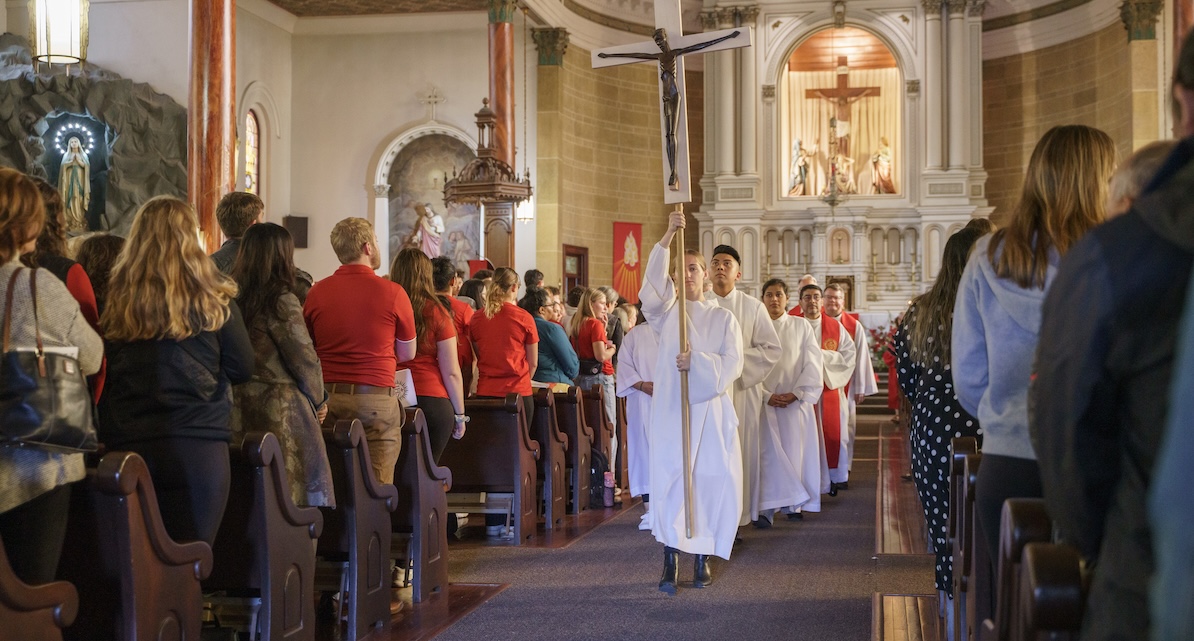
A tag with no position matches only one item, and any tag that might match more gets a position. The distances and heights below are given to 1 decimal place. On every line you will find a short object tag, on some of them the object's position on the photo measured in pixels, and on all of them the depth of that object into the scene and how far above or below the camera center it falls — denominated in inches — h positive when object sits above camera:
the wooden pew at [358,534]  179.5 -31.3
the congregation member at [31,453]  109.0 -10.6
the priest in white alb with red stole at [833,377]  368.5 -11.6
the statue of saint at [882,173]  776.9 +114.3
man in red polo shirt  195.5 +1.6
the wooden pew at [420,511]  208.4 -31.5
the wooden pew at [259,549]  153.1 -28.4
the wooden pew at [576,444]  320.8 -29.5
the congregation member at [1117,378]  58.3 -2.0
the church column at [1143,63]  673.0 +164.9
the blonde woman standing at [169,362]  137.6 -2.5
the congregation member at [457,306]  259.1 +8.9
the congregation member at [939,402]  179.3 -10.0
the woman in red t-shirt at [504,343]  288.4 -0.4
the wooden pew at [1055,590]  71.9 -15.7
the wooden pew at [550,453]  297.6 -29.6
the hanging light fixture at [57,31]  269.1 +73.6
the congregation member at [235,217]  179.5 +19.6
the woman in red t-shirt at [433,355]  233.0 -2.8
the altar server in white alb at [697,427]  224.1 -17.1
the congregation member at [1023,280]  111.2 +6.1
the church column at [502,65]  650.2 +157.9
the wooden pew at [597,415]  357.4 -23.1
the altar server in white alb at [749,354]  270.2 -3.0
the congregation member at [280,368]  165.9 -3.9
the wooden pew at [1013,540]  85.9 -15.2
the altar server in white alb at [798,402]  316.5 -16.7
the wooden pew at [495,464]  278.8 -30.2
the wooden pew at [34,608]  103.5 -25.0
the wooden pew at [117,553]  121.3 -22.9
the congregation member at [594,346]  360.8 -1.5
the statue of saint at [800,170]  784.9 +117.9
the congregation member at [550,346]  325.7 -1.4
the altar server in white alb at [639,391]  279.1 -12.9
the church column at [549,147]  711.7 +122.0
